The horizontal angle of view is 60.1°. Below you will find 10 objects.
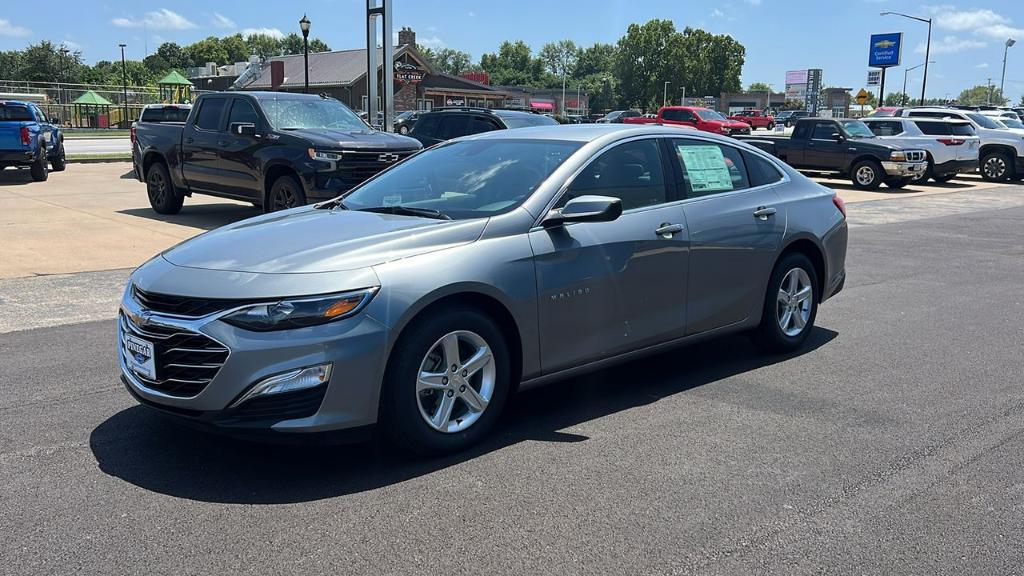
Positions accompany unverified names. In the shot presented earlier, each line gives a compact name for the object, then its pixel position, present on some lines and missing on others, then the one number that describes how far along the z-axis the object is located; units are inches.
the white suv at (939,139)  955.3
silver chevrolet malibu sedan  149.8
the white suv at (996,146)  1039.0
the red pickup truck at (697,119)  1377.2
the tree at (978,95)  6562.5
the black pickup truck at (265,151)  454.6
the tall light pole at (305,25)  1230.6
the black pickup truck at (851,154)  885.2
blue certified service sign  2536.9
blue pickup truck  735.1
